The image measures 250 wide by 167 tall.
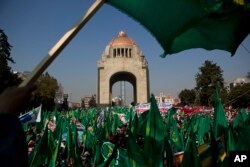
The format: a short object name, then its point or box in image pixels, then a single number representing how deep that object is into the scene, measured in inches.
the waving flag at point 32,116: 187.9
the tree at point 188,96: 1370.2
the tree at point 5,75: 592.2
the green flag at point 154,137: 76.0
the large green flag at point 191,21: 53.8
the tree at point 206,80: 1136.5
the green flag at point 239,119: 145.3
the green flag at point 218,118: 102.2
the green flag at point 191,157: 64.5
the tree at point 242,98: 808.7
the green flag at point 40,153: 98.9
